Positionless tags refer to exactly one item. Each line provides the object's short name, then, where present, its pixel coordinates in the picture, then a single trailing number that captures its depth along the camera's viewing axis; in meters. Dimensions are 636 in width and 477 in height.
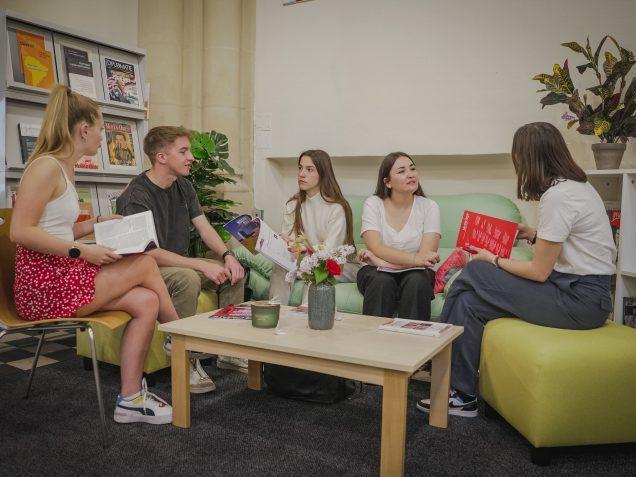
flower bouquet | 2.01
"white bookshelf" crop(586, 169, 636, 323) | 2.69
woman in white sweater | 3.05
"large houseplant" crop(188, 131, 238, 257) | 3.44
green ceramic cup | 2.03
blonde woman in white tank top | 1.92
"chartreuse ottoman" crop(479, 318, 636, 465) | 1.75
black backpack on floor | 2.30
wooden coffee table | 1.62
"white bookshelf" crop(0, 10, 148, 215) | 2.87
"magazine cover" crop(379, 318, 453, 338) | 1.96
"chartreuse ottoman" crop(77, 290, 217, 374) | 2.55
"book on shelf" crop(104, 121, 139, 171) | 3.43
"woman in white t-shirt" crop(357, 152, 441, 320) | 2.60
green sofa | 3.09
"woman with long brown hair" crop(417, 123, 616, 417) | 1.99
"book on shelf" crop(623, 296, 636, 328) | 2.70
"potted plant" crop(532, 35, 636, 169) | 2.74
